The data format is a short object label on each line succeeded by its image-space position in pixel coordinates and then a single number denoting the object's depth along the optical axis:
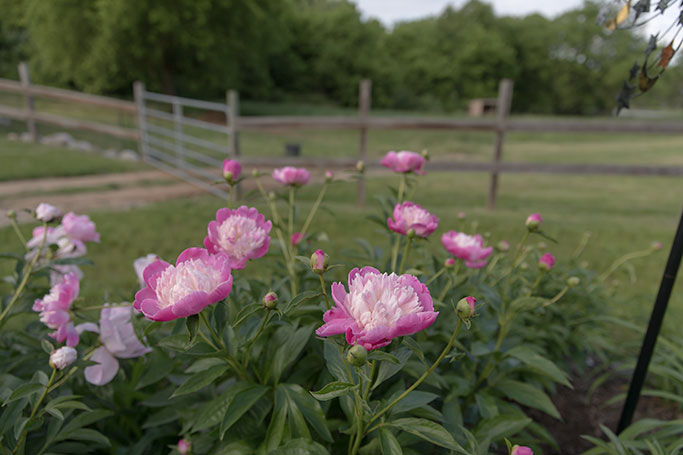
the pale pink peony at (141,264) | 1.10
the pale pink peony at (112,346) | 0.93
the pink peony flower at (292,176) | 1.13
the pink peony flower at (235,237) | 0.78
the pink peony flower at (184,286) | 0.59
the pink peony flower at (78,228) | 1.15
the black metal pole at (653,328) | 1.00
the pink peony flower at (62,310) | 0.86
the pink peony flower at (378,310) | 0.54
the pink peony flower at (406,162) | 1.13
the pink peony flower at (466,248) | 1.05
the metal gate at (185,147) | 4.90
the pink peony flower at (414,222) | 0.90
